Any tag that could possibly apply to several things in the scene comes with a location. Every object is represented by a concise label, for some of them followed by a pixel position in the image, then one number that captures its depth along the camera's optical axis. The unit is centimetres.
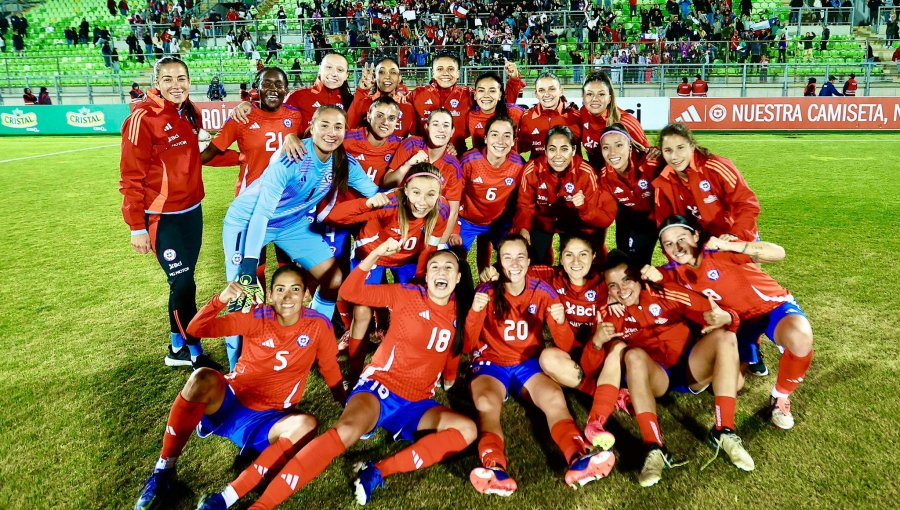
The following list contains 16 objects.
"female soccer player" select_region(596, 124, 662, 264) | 468
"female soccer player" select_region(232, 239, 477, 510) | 292
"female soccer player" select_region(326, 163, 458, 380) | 410
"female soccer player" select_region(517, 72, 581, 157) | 563
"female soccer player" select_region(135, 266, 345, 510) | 302
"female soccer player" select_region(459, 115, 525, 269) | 472
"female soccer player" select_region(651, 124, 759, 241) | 404
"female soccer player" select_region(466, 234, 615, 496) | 353
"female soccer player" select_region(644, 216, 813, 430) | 357
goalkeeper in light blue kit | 395
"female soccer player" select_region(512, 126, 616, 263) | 466
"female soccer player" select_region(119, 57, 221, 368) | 416
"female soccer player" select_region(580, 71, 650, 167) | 530
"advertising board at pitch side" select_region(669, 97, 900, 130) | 1795
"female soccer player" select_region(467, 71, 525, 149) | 532
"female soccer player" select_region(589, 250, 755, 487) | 321
